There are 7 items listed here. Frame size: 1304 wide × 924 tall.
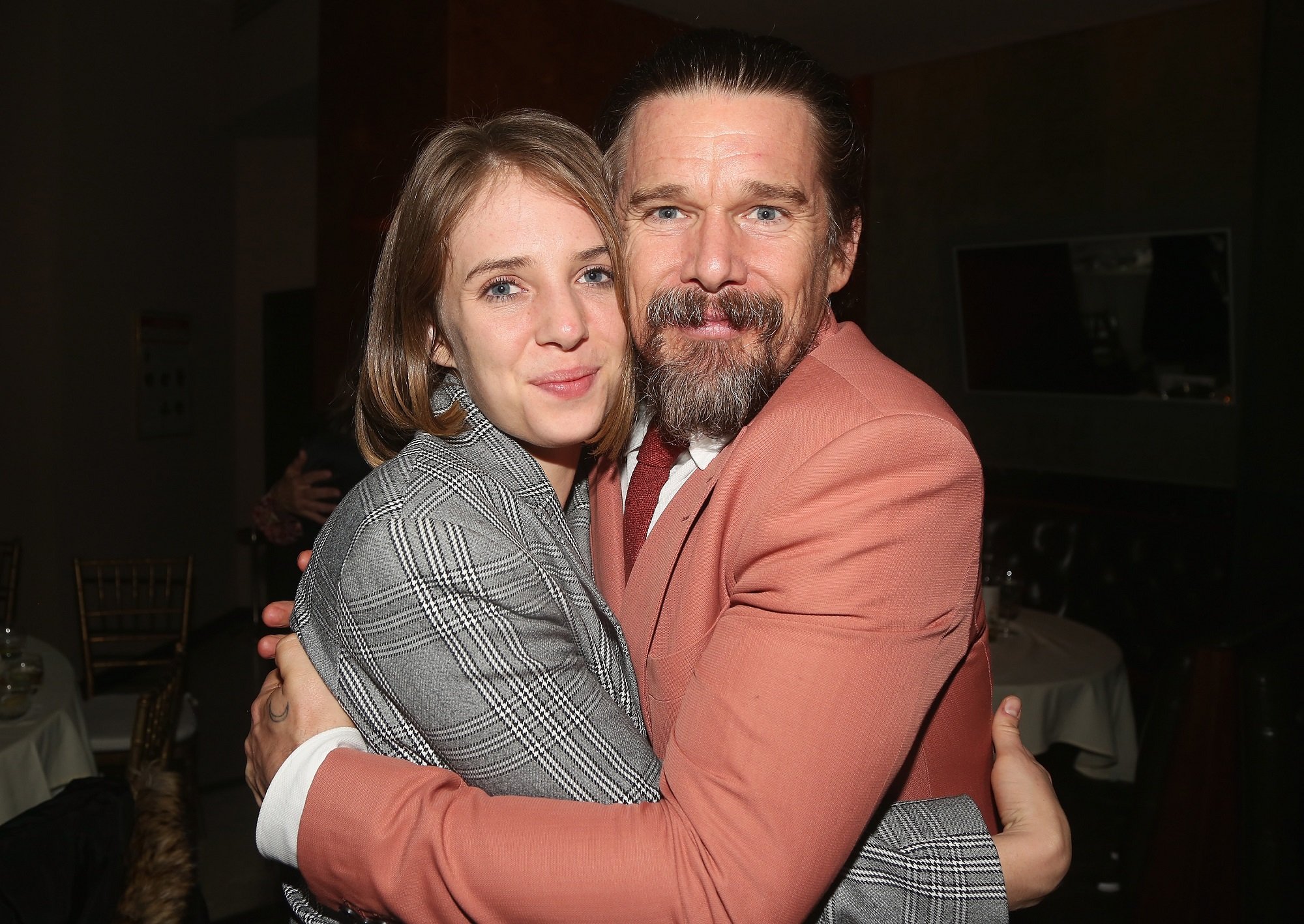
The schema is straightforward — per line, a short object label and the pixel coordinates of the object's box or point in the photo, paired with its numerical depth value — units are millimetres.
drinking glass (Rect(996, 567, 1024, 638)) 3836
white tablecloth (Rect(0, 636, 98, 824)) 2920
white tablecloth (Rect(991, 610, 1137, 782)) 3326
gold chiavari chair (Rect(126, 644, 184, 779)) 3314
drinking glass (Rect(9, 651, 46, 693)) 3212
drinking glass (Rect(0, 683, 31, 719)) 3133
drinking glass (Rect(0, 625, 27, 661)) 3266
